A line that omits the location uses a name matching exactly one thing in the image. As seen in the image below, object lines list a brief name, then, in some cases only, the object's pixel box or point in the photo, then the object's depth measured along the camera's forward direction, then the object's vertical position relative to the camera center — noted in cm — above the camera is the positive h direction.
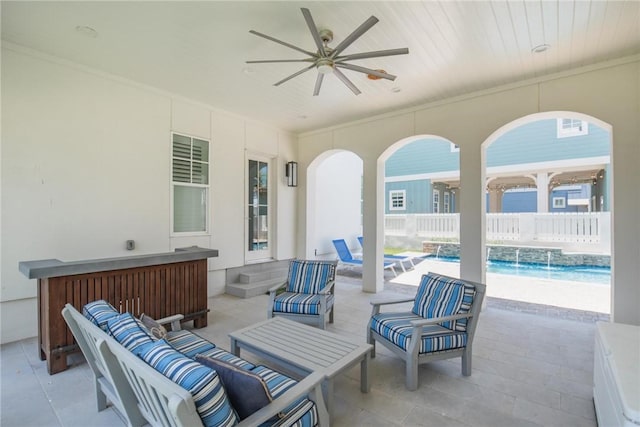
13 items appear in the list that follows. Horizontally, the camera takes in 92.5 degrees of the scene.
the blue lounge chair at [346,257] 797 -109
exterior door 645 +13
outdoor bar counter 293 -79
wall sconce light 708 +101
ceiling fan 264 +159
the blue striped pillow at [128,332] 163 -66
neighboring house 920 +158
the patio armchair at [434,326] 269 -105
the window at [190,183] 519 +59
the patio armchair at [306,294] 377 -104
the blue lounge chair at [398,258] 801 -110
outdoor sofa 124 -77
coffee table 227 -110
